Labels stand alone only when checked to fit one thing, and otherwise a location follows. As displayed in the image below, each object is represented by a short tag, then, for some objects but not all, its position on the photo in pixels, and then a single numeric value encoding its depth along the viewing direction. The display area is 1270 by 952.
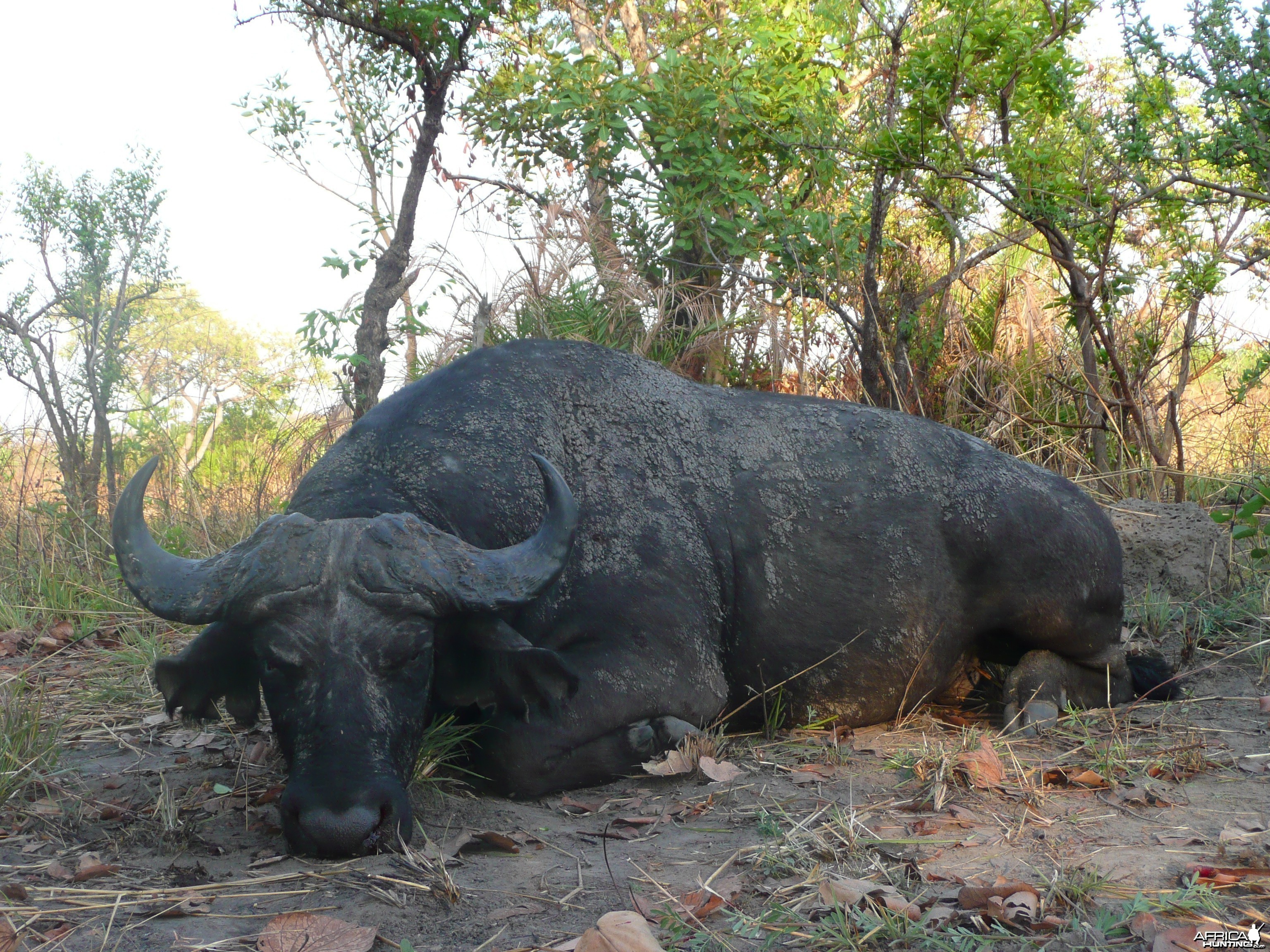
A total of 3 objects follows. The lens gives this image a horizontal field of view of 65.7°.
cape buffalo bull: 2.79
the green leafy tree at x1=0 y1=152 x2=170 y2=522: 7.53
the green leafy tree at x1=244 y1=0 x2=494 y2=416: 7.21
